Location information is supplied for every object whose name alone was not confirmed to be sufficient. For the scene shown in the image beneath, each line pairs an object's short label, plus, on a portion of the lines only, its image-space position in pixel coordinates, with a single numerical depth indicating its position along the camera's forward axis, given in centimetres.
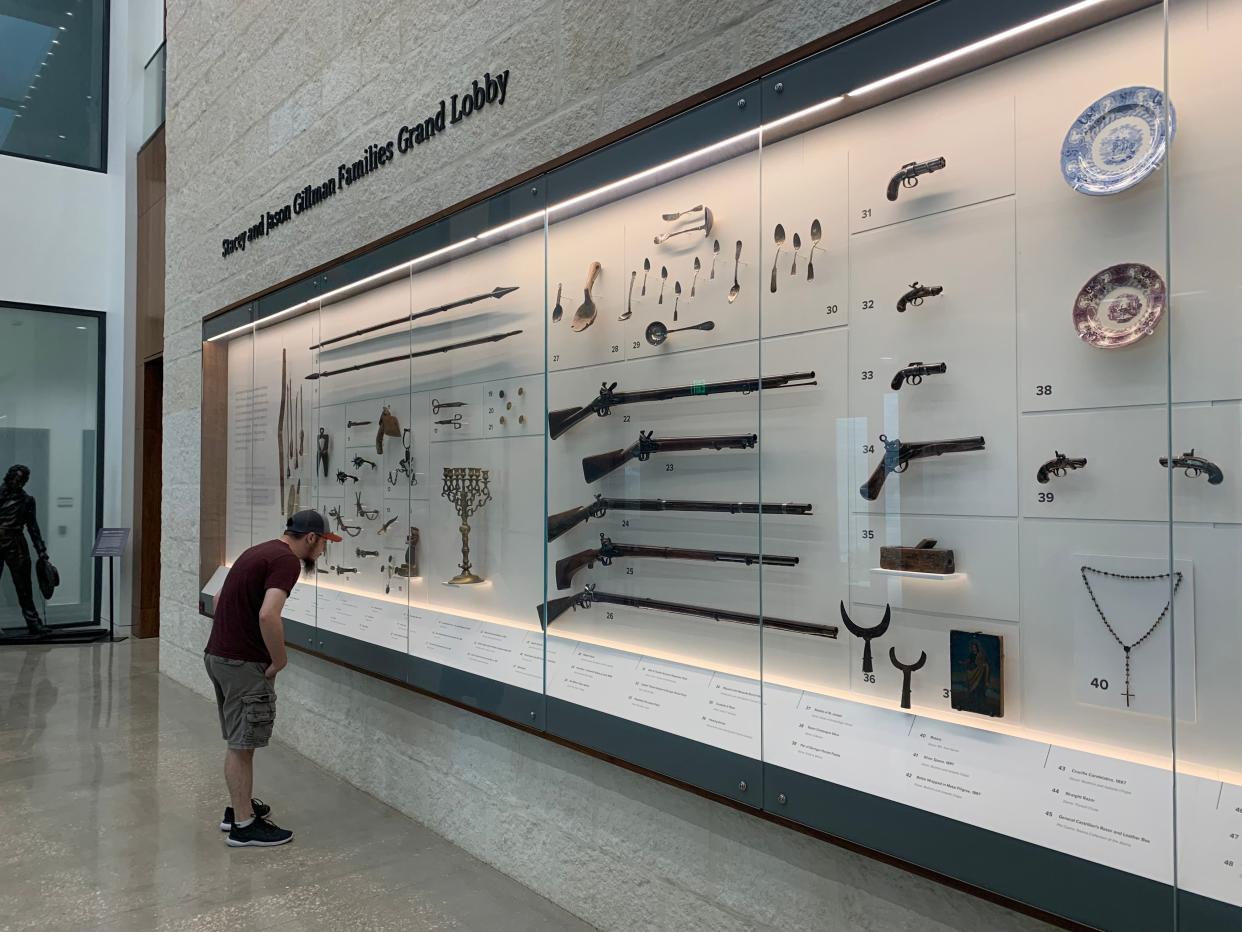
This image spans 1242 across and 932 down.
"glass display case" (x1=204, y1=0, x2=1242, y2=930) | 185
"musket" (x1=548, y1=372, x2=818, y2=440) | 268
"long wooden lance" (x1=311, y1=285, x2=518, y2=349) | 392
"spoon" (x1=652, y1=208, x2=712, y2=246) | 291
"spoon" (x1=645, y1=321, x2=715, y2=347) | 309
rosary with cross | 186
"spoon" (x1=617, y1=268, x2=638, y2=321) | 320
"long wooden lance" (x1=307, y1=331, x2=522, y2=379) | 391
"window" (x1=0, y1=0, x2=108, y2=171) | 1054
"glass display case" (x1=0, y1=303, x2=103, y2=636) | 1049
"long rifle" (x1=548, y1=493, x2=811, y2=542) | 271
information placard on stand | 995
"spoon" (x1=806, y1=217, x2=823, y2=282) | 256
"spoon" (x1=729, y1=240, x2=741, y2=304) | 282
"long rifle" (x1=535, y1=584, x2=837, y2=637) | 260
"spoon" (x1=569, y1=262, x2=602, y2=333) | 335
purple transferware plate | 191
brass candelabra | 402
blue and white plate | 189
